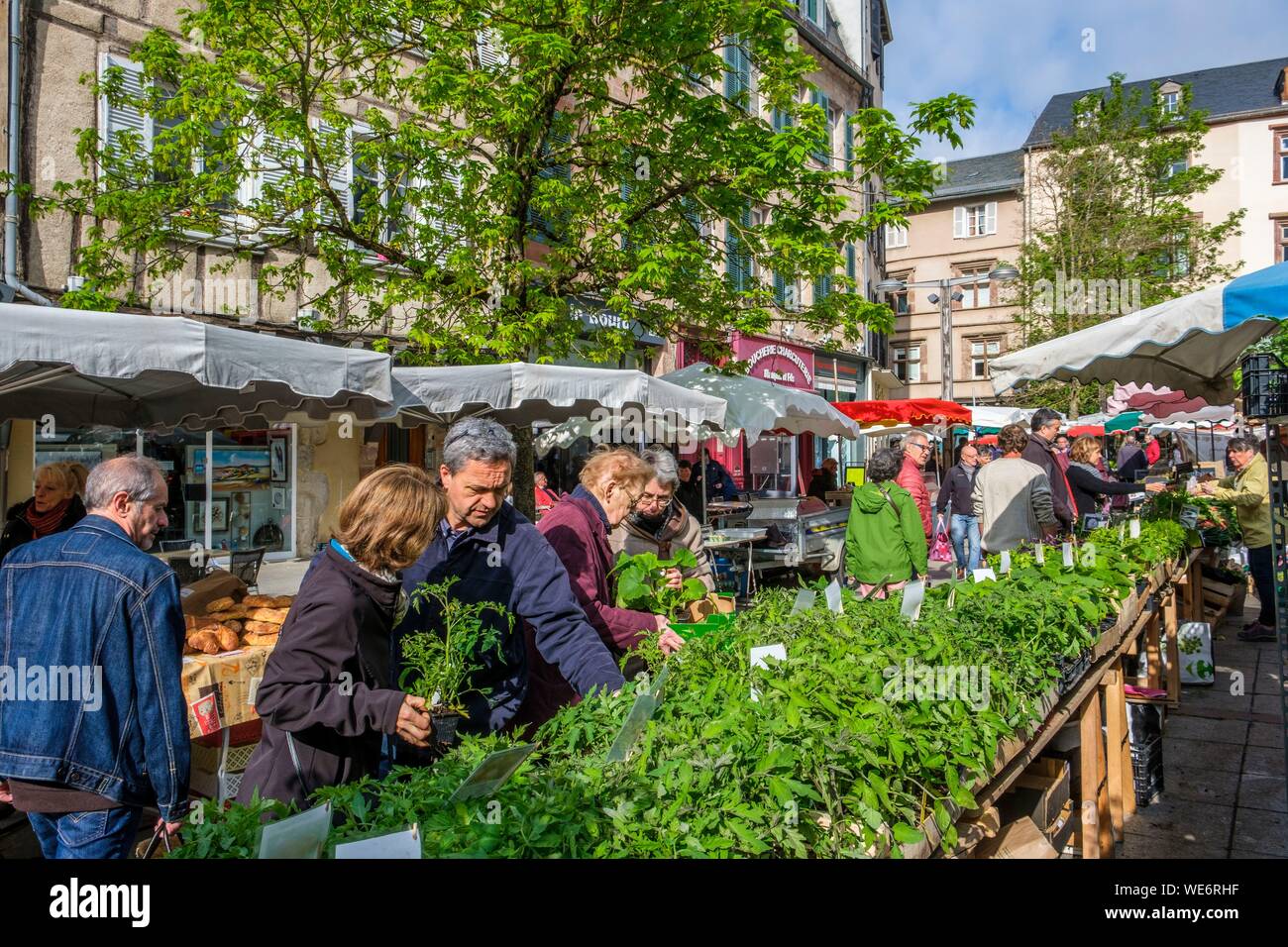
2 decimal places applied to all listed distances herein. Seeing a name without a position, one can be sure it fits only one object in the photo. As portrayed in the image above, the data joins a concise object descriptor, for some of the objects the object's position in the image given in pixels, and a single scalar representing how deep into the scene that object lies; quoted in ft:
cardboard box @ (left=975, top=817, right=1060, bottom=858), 8.89
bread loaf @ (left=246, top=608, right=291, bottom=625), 15.98
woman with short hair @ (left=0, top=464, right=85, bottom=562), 16.28
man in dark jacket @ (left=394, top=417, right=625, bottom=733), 8.99
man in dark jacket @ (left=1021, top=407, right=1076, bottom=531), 24.00
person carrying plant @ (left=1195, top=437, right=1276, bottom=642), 25.62
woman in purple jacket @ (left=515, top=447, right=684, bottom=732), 9.98
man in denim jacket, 7.95
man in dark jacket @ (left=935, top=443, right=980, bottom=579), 33.27
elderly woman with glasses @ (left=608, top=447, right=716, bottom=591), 14.30
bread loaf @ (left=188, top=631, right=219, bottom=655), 14.61
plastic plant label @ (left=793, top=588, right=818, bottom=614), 9.52
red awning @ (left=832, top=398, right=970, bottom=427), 43.73
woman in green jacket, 21.34
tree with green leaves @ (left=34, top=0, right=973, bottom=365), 24.66
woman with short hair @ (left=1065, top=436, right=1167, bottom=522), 27.93
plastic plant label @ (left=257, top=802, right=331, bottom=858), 4.29
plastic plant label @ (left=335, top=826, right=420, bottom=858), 4.24
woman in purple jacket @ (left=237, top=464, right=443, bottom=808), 7.29
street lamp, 75.76
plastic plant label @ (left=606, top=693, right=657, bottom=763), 5.78
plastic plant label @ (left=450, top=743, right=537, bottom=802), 5.11
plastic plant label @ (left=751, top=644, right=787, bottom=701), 7.58
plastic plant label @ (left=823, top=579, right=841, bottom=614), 9.76
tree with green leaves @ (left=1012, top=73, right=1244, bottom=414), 79.92
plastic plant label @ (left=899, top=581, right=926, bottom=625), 9.53
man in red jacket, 26.92
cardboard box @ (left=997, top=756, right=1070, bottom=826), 10.78
